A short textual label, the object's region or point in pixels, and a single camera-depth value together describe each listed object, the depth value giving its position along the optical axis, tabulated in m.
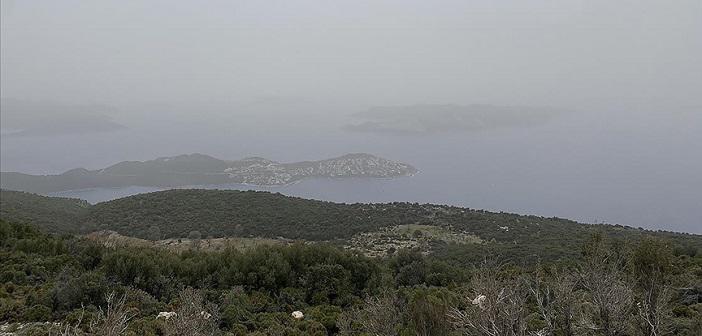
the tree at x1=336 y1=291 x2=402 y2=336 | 7.95
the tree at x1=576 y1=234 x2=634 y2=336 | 7.02
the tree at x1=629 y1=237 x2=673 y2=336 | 7.99
